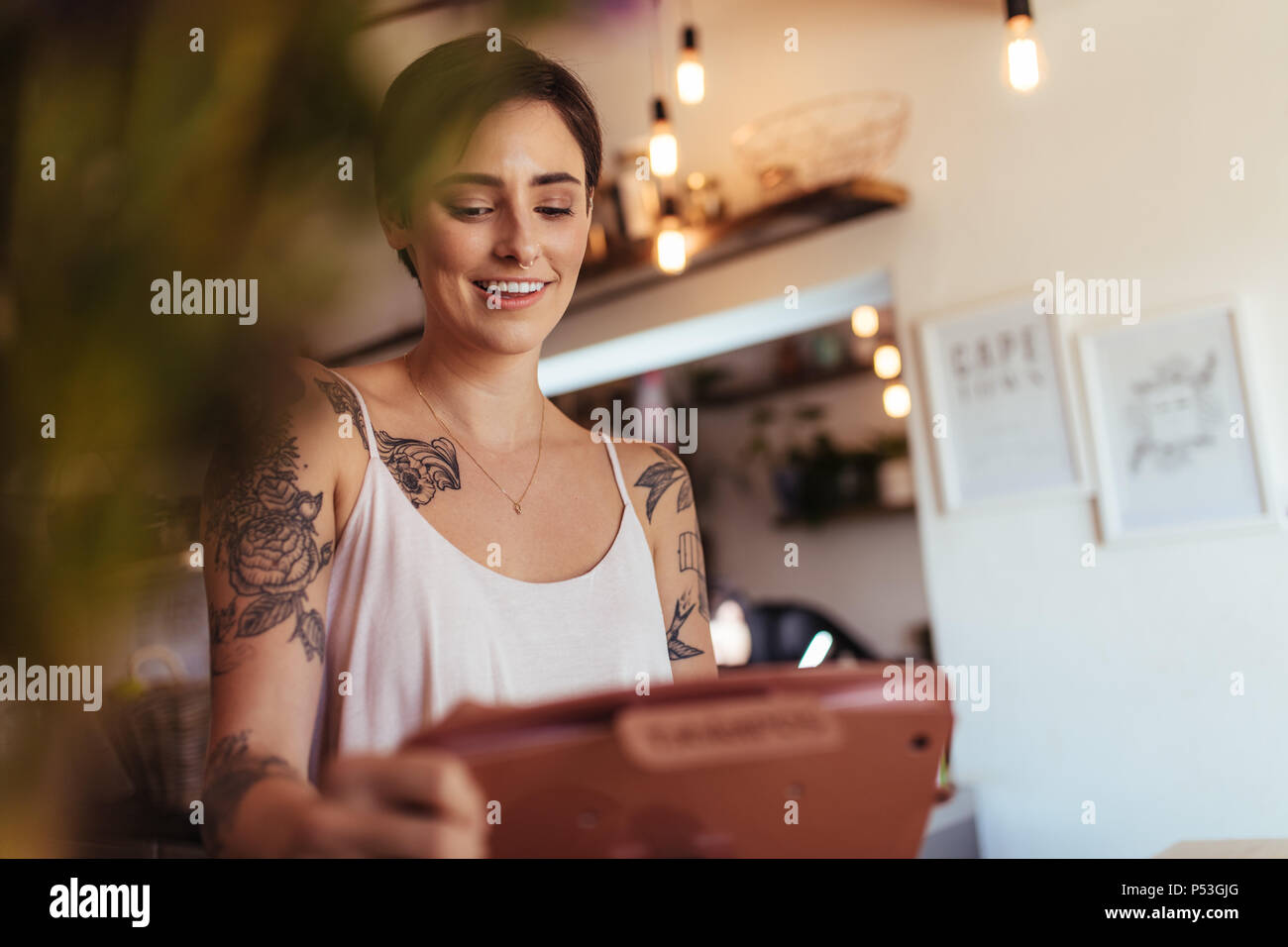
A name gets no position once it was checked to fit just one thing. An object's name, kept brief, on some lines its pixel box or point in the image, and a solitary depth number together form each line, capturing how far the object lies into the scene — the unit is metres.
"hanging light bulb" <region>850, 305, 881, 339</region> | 2.91
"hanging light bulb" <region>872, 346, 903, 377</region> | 2.86
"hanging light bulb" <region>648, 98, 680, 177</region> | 2.08
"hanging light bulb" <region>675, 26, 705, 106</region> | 1.96
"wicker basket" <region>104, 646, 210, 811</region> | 1.54
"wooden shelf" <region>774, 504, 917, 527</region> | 4.03
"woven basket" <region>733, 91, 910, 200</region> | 2.34
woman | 0.61
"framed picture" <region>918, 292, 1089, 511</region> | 2.22
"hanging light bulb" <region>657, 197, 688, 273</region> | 2.21
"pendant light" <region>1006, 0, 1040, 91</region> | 1.40
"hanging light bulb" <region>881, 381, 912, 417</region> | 2.77
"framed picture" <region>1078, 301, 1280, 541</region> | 1.98
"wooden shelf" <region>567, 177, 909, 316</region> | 2.40
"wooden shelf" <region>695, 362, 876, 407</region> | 4.23
